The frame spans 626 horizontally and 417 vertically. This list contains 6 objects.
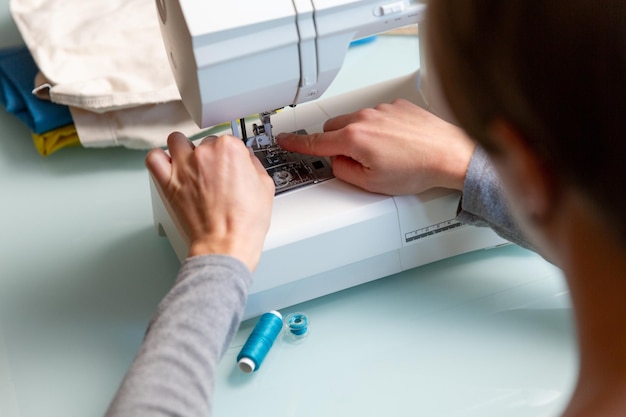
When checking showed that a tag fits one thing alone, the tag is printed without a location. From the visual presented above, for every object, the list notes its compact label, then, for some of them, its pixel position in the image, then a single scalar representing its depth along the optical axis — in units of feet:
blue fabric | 4.87
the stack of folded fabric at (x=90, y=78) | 4.82
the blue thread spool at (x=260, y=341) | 3.48
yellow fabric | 4.91
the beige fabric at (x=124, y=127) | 4.82
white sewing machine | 3.18
